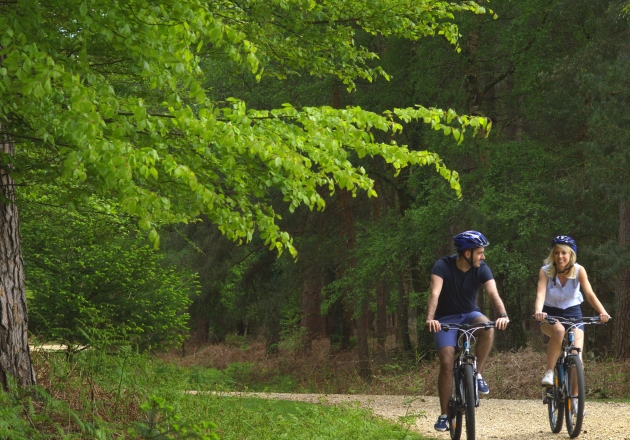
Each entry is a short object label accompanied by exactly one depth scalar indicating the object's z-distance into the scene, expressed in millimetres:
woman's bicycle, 15641
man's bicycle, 13734
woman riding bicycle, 16172
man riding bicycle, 14398
